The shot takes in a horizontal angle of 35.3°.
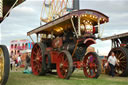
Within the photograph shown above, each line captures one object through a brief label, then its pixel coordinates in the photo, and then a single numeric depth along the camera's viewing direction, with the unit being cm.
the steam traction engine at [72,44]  754
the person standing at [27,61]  1214
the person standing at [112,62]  879
